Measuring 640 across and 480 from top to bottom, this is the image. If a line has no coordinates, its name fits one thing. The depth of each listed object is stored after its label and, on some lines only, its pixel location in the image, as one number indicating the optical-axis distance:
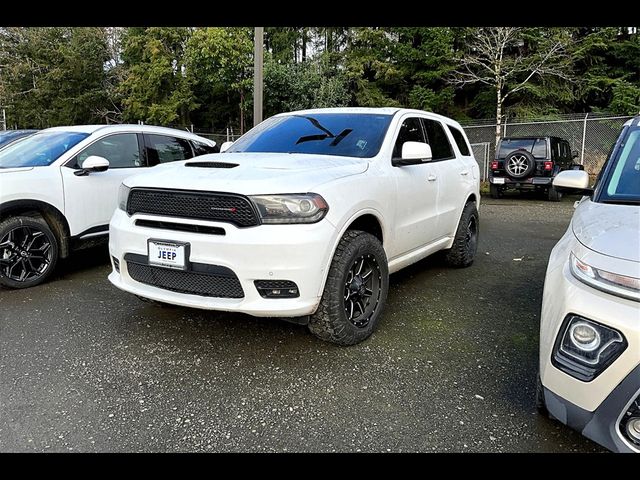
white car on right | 1.74
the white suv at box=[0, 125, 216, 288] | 4.50
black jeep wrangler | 12.29
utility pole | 9.92
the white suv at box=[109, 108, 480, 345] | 2.83
